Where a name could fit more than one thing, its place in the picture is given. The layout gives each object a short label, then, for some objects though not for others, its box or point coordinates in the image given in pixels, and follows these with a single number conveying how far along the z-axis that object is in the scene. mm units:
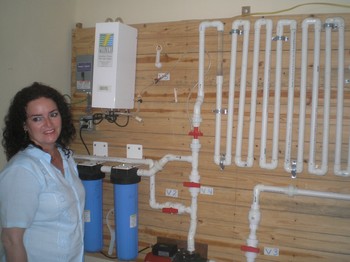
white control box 2123
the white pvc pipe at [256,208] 1969
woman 1227
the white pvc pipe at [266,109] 1945
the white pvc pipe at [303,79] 1882
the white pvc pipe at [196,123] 2092
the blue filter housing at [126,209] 2189
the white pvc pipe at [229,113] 2025
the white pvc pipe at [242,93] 1995
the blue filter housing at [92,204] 2291
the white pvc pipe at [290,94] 1911
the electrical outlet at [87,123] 2496
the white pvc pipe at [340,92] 1831
